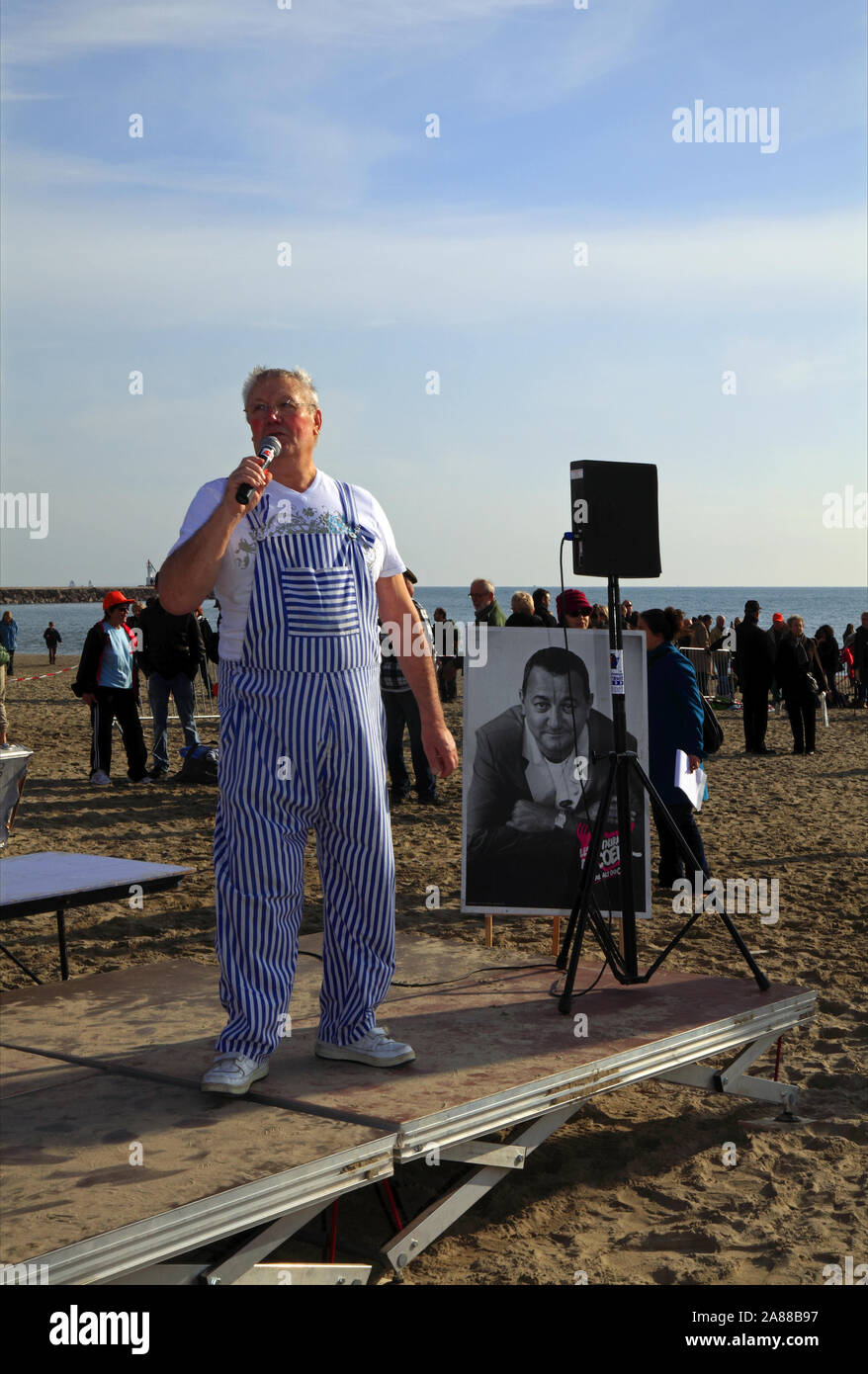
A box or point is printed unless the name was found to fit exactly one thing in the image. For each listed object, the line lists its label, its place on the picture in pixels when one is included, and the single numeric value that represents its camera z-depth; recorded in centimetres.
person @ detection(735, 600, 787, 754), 1576
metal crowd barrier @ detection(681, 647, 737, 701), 2311
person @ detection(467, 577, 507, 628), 1162
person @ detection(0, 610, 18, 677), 2786
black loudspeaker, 477
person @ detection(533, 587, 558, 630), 1238
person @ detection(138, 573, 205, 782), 1222
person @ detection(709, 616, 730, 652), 2431
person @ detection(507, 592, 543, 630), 1085
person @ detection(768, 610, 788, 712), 1688
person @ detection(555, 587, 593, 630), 720
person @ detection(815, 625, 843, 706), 2256
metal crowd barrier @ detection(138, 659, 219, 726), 1900
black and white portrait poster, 574
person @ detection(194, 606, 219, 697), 1502
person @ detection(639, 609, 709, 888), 718
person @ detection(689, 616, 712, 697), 2311
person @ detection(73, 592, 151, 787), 1228
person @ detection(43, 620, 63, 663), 4021
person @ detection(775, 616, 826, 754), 1617
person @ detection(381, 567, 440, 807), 1055
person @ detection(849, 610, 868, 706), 2236
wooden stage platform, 288
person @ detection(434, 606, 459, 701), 1809
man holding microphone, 343
